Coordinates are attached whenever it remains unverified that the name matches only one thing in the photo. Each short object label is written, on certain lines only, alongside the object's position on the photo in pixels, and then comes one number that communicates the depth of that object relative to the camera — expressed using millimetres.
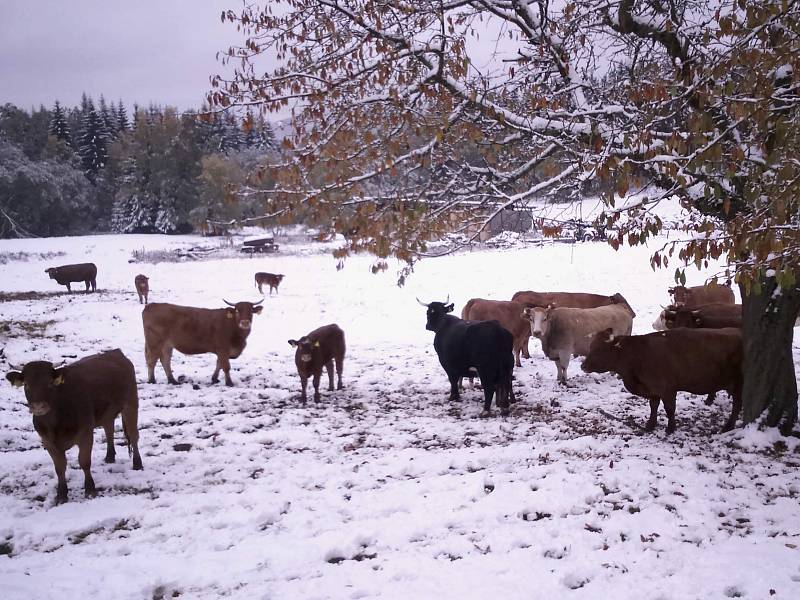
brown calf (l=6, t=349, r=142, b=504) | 5461
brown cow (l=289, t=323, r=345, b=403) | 9359
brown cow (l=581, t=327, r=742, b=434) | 7031
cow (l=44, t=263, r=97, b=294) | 23047
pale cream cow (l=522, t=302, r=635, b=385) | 10297
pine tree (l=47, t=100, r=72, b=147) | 62112
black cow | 8391
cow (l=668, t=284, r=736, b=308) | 13625
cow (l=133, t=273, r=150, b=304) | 19438
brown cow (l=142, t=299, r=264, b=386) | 10484
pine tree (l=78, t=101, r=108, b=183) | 63219
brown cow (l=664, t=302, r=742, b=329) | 9219
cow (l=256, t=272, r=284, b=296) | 23503
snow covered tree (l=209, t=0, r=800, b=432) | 4301
